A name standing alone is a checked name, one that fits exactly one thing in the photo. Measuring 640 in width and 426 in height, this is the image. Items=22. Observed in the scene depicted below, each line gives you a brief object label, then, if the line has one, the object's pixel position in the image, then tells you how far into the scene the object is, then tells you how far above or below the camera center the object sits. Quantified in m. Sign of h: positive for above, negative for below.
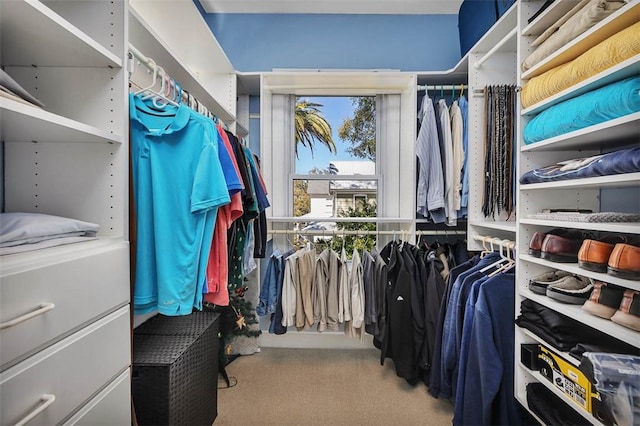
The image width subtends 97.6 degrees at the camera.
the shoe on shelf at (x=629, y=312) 0.86 -0.31
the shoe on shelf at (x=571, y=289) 1.08 -0.31
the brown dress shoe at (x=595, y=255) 0.97 -0.15
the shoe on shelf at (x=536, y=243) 1.24 -0.14
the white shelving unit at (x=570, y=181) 0.89 +0.11
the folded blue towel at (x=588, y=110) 0.86 +0.36
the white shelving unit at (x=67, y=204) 0.61 +0.02
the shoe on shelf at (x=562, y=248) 1.14 -0.15
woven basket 1.11 -0.69
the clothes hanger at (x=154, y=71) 1.21 +0.61
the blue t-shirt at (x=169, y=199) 1.07 +0.04
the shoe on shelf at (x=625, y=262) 0.86 -0.16
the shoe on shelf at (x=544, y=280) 1.21 -0.31
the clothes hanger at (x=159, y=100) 1.15 +0.46
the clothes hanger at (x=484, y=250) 1.76 -0.25
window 2.40 +0.44
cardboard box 0.98 -0.63
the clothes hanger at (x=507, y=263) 1.47 -0.27
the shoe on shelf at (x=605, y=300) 0.94 -0.30
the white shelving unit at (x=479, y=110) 1.90 +0.70
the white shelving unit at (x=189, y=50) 1.31 +1.08
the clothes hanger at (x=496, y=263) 1.52 -0.28
